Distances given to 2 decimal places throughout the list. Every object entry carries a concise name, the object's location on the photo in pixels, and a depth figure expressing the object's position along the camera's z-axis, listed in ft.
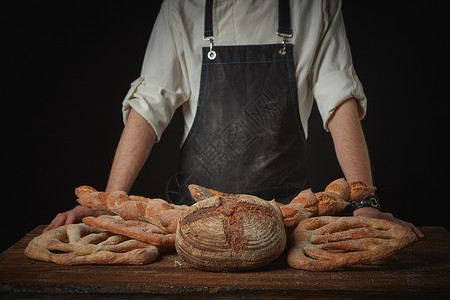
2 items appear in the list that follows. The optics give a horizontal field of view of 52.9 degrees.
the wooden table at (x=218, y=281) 2.54
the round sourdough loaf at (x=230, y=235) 2.75
